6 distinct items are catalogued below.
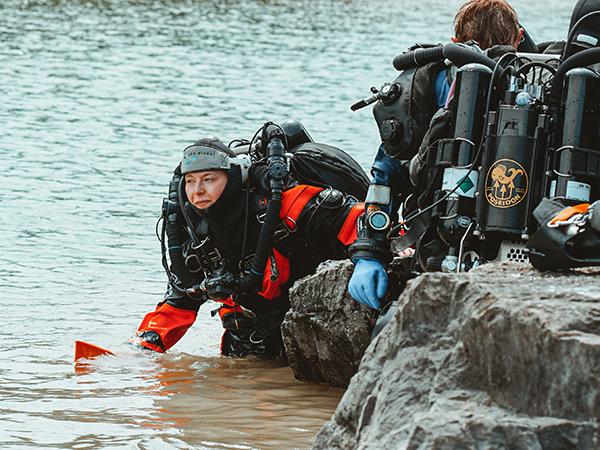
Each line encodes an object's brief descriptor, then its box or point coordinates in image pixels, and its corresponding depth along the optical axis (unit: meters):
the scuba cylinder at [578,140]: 6.87
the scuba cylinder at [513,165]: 7.03
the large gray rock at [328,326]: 8.90
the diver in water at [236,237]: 9.63
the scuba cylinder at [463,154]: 7.34
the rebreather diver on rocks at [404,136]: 7.93
